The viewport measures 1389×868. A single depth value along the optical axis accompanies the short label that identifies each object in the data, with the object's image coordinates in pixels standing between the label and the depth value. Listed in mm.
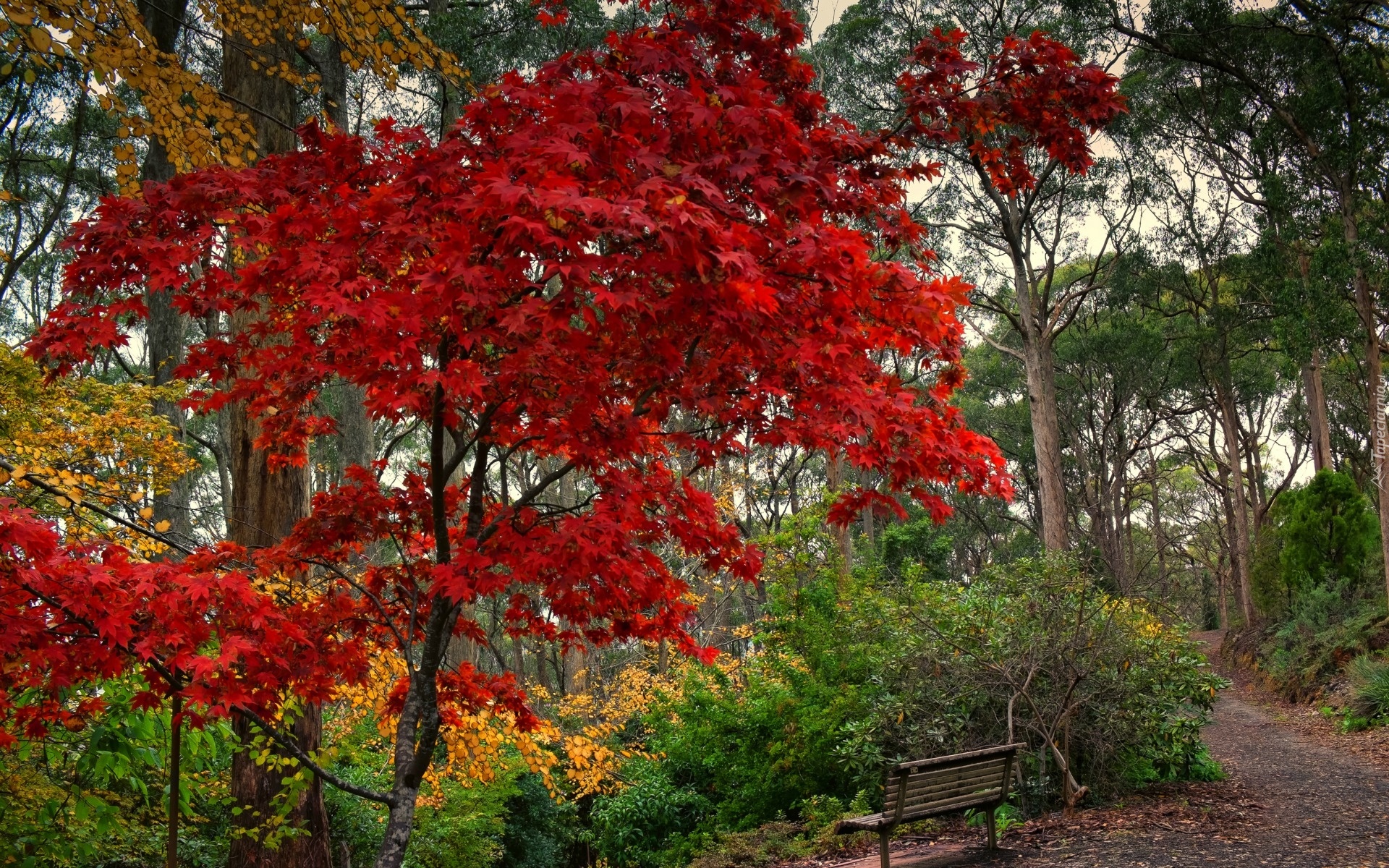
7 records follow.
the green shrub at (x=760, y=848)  7645
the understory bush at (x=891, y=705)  7090
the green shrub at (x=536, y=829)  12570
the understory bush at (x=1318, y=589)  13297
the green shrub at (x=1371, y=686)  10438
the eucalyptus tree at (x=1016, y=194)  17688
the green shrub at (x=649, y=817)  10727
